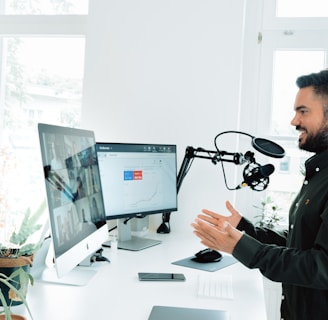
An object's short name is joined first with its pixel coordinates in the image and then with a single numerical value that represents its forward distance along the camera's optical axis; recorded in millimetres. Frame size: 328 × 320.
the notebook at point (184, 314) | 1245
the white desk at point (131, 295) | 1268
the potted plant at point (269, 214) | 2814
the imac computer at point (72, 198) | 1275
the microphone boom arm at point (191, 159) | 2234
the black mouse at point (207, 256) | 1904
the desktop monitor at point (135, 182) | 2146
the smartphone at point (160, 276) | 1590
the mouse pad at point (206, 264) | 1815
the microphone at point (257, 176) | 2039
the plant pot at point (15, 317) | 1071
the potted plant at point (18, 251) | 1251
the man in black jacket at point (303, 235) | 1403
